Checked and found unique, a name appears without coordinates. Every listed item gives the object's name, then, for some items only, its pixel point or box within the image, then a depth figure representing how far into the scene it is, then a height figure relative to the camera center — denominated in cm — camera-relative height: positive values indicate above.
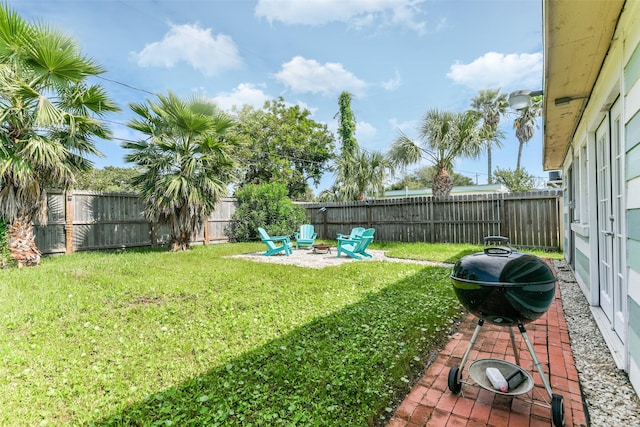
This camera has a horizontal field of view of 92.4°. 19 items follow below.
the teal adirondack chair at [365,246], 795 -82
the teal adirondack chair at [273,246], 844 -81
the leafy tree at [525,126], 2155 +667
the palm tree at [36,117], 560 +206
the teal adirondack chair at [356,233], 912 -54
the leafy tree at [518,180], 2152 +241
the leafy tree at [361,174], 1394 +190
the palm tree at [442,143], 962 +232
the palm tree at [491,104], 2127 +780
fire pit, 887 -97
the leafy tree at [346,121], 1900 +587
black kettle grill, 169 -44
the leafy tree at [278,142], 2075 +511
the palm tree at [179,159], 871 +174
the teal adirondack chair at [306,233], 1033 -58
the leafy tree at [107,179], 2420 +328
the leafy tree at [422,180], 3516 +417
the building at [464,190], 2068 +172
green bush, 1176 +14
